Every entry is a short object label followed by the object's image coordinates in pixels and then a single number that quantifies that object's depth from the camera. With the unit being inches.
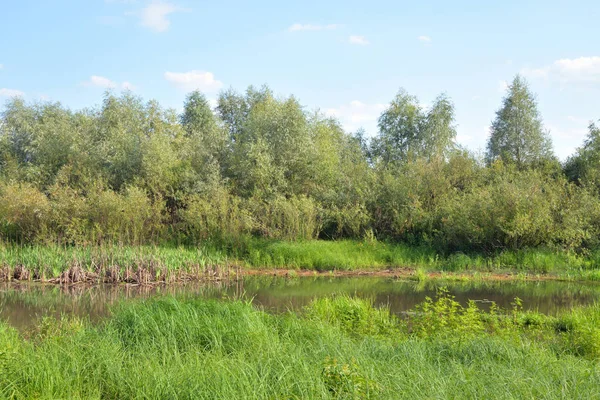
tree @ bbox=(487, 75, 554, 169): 1519.4
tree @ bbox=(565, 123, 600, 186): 1154.3
